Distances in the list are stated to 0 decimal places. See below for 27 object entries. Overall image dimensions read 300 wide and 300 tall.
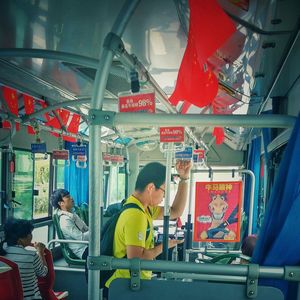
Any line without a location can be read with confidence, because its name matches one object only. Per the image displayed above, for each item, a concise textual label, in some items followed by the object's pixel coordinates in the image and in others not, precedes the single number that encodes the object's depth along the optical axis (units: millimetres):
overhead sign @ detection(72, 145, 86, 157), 5870
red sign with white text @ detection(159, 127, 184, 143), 3154
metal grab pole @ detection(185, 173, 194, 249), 4551
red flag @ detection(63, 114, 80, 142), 4711
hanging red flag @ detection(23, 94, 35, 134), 3888
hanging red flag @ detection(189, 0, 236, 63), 1164
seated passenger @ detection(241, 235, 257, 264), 2977
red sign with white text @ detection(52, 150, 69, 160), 5542
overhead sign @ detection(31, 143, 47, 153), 4811
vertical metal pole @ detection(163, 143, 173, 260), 2607
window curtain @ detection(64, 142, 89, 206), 8062
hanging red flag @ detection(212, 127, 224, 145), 4708
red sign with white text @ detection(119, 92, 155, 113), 1726
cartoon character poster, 4223
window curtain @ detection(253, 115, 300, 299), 1292
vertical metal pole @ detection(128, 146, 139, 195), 9953
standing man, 2020
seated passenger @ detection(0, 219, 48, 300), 3096
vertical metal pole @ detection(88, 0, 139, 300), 1347
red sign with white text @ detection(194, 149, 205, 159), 5686
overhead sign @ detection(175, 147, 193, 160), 3483
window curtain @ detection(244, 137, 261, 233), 6047
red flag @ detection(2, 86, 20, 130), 3477
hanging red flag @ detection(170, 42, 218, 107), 1396
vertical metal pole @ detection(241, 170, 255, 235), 4259
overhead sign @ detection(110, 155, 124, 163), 7802
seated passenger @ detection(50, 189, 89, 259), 4984
